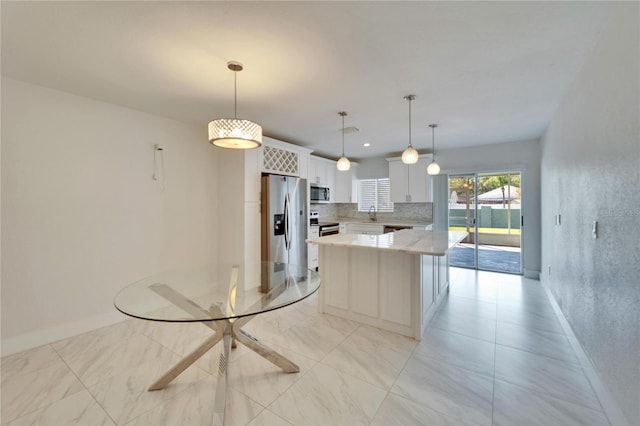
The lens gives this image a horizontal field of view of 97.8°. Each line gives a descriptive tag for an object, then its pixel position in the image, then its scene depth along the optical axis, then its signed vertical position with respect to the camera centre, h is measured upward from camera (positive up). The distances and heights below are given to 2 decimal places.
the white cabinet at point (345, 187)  6.23 +0.57
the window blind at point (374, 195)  6.25 +0.41
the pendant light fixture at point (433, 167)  3.77 +0.61
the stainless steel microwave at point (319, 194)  5.35 +0.38
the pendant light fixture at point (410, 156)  3.05 +0.62
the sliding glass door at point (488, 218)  4.94 -0.11
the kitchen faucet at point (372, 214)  6.36 -0.03
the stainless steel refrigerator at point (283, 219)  4.02 -0.09
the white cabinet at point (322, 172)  5.46 +0.84
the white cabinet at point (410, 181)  5.37 +0.62
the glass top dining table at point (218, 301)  1.63 -0.57
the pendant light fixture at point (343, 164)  3.55 +0.62
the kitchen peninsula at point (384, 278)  2.62 -0.69
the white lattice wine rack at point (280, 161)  4.12 +0.81
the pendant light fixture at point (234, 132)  1.97 +0.59
